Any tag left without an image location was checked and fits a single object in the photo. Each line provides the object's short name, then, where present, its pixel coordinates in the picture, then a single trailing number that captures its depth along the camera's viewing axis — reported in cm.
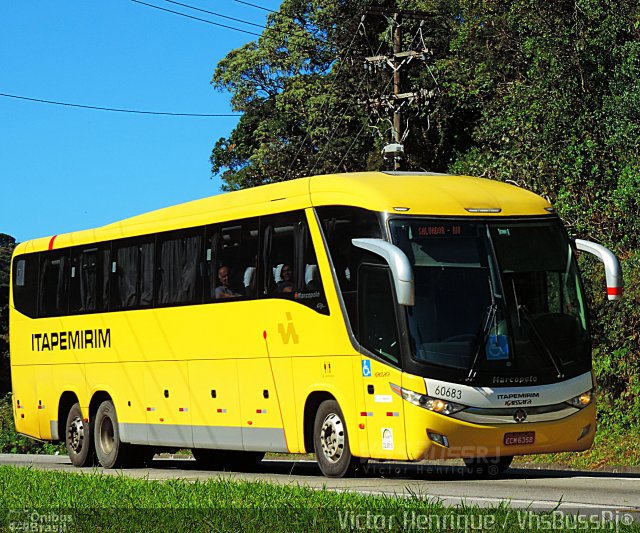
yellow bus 1623
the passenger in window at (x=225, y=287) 1995
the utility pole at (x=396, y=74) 3797
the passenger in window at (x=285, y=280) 1842
